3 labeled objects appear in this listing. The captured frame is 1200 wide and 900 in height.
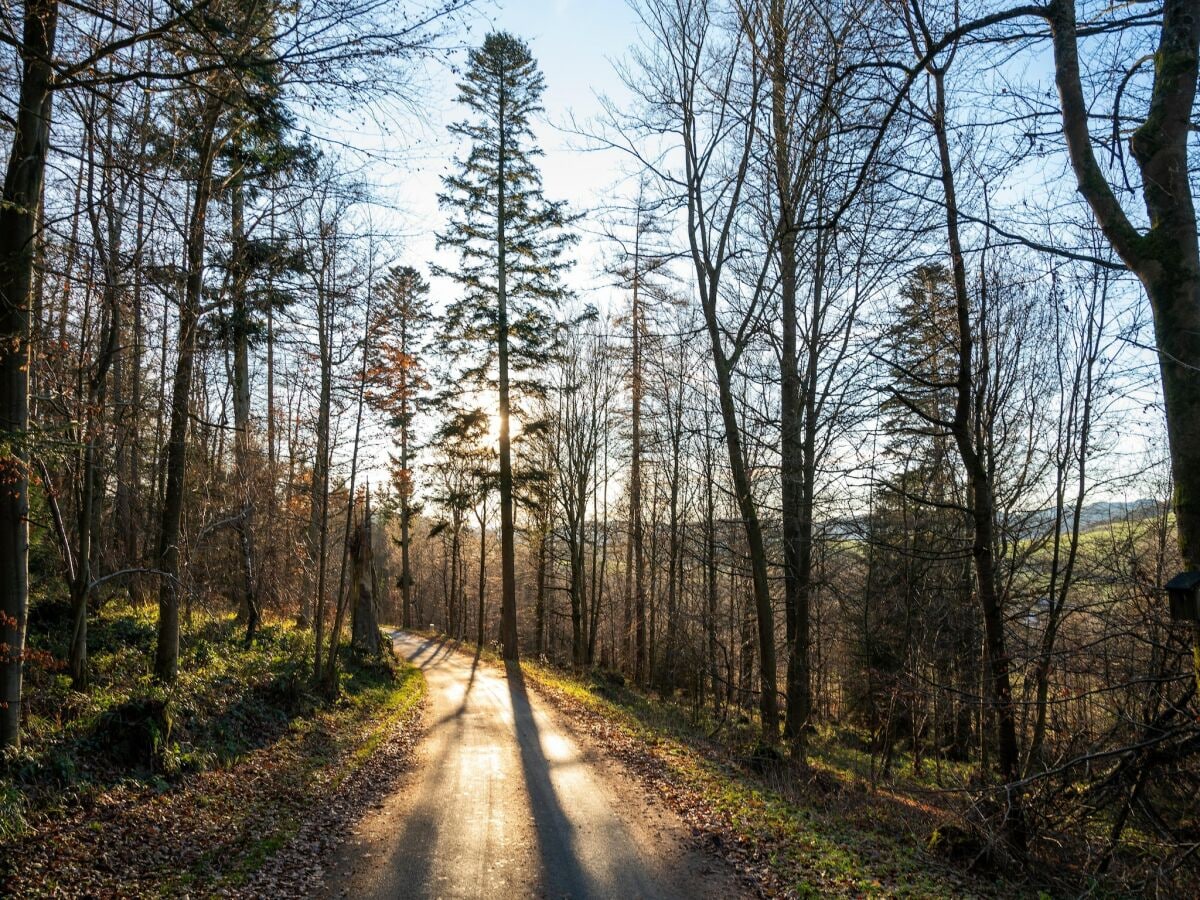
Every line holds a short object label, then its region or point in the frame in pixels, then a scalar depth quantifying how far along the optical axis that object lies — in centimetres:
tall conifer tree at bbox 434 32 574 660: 2136
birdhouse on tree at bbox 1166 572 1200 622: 405
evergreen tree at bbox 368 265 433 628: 1342
